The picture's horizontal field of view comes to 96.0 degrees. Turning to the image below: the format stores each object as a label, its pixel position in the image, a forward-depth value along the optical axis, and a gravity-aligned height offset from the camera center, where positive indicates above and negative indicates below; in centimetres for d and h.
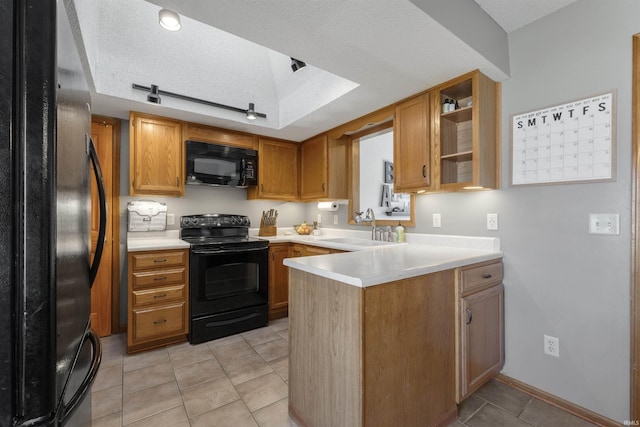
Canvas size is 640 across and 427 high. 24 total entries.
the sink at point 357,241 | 281 -30
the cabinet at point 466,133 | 198 +60
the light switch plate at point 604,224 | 160 -6
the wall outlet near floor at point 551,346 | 181 -84
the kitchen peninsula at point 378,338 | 124 -60
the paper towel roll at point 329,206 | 347 +9
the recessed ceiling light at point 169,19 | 205 +140
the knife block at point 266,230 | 370 -21
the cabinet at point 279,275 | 319 -69
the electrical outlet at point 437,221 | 245 -6
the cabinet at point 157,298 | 245 -75
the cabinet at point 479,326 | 166 -70
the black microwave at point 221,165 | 297 +53
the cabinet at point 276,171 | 347 +54
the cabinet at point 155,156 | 270 +56
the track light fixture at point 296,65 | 271 +142
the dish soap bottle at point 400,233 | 266 -18
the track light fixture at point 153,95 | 245 +101
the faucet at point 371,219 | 292 -6
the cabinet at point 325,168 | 336 +55
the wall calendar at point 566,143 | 163 +44
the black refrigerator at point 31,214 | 49 +0
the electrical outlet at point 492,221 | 210 -6
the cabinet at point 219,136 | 299 +86
